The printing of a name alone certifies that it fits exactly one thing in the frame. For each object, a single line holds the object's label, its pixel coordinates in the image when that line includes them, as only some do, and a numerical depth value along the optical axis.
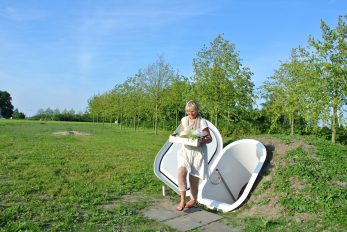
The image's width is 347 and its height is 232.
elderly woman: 5.85
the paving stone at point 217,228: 4.96
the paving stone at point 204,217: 5.34
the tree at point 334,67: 13.18
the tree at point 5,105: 104.68
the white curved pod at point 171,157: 7.42
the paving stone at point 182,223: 5.02
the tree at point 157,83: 30.61
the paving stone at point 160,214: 5.51
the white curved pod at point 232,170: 6.97
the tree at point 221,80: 17.20
